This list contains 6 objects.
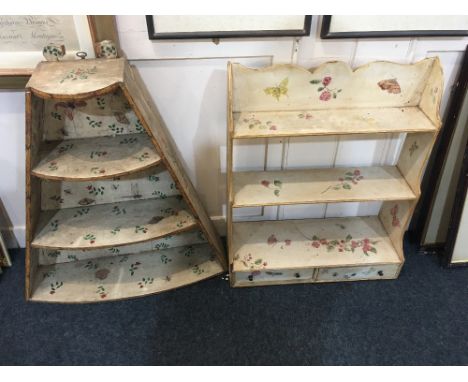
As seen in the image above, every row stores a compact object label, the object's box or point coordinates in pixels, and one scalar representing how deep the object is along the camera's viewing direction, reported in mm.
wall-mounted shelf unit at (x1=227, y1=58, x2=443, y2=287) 1626
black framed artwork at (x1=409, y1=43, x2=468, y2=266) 1794
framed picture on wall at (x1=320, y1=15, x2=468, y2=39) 1558
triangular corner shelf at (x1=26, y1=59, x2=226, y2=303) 1479
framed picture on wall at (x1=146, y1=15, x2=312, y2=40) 1523
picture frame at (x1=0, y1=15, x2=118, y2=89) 1481
